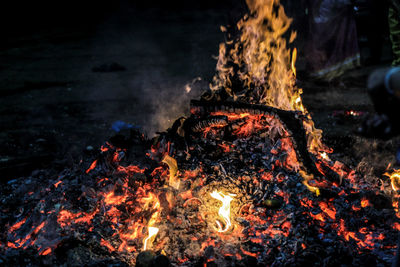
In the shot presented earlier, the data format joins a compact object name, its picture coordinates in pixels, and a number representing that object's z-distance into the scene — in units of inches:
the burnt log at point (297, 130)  141.8
